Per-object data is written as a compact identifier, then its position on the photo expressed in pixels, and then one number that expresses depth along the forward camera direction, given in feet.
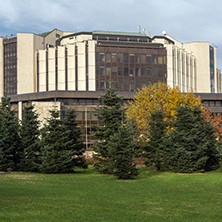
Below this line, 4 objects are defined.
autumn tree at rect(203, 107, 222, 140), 182.46
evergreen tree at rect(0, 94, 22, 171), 121.49
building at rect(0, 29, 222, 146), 294.46
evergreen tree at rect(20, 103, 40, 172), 122.31
